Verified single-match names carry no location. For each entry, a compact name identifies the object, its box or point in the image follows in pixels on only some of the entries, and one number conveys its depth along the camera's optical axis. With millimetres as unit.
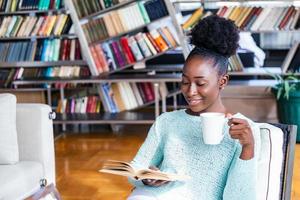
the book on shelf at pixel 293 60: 4484
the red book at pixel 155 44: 4574
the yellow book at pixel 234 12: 4395
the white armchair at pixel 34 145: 2340
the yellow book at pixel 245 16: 4375
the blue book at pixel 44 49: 4902
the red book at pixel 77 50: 4840
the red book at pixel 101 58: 4645
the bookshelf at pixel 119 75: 4434
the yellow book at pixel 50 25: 4836
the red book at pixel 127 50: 4629
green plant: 4156
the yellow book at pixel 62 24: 4805
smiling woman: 1525
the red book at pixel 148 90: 4719
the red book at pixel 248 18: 4371
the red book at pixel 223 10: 4418
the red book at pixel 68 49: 4859
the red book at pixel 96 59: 4627
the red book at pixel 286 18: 4301
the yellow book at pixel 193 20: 4539
